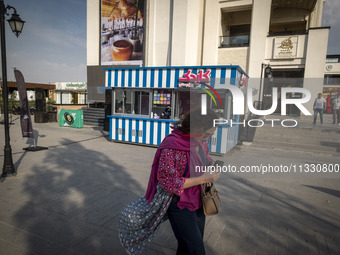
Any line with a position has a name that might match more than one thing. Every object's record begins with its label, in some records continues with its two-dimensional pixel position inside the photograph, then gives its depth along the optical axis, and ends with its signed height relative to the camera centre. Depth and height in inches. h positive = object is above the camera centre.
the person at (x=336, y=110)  531.3 -0.8
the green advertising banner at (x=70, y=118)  593.4 -50.6
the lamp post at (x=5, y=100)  208.5 -2.9
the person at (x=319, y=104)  509.0 +11.6
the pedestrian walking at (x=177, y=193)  71.8 -31.0
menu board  366.9 +8.8
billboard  815.7 +264.4
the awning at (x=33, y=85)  1449.3 +93.3
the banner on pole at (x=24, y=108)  281.6 -14.3
